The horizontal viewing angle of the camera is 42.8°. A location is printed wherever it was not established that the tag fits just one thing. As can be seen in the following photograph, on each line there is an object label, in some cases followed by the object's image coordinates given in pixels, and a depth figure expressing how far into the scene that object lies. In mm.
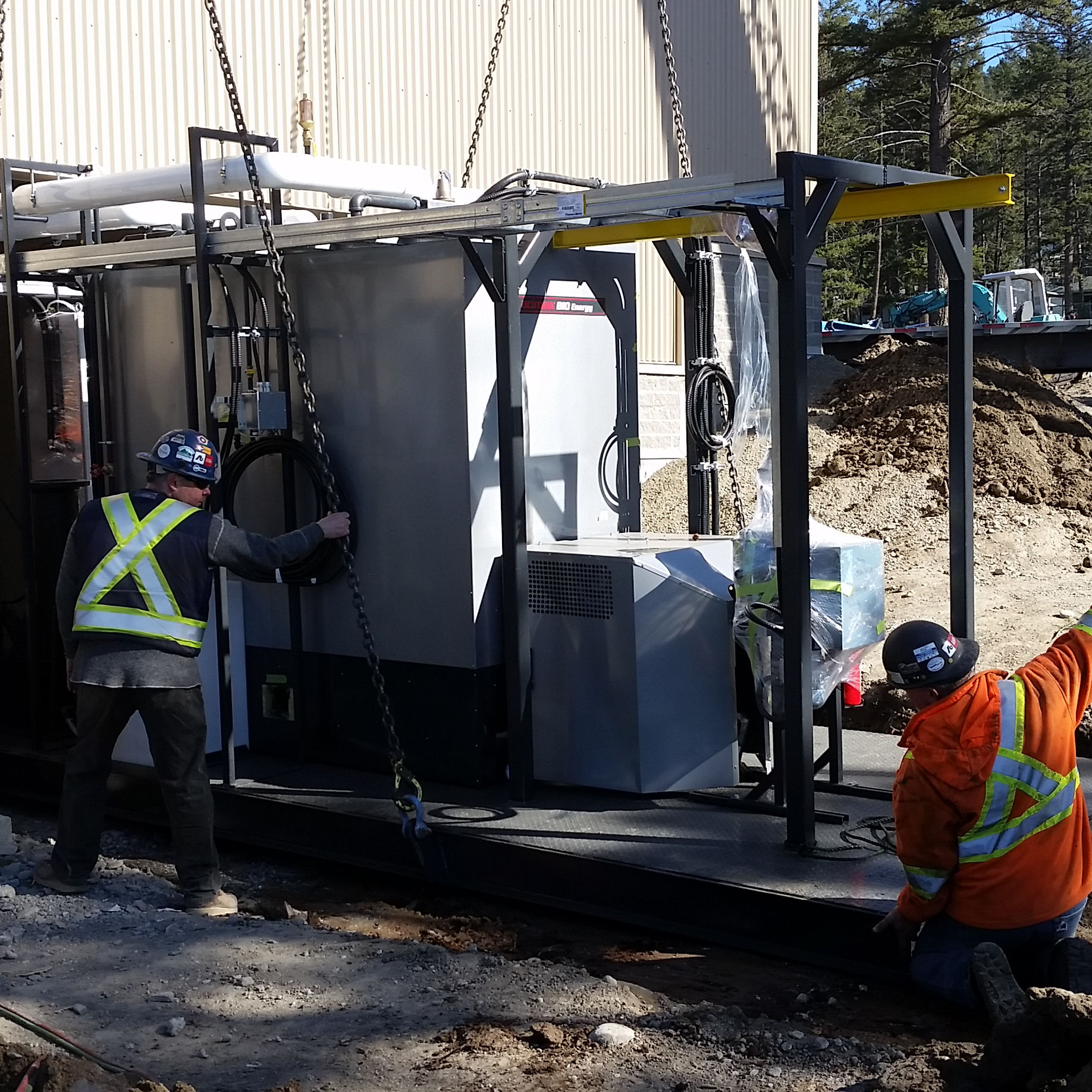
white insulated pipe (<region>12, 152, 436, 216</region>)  6156
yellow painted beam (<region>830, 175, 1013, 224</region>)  5219
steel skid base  4535
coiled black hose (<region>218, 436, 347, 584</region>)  6082
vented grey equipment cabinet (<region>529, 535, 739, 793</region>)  5582
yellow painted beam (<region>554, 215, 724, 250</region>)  5988
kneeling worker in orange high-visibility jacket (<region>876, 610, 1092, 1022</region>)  3896
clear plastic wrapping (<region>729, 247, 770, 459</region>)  5996
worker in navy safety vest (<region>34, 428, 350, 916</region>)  5250
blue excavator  22297
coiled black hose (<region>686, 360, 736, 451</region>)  6348
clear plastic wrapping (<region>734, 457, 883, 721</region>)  5289
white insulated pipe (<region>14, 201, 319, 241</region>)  7293
